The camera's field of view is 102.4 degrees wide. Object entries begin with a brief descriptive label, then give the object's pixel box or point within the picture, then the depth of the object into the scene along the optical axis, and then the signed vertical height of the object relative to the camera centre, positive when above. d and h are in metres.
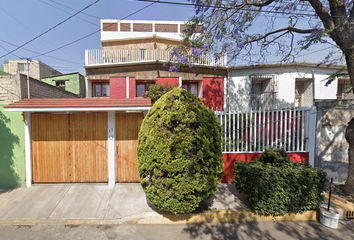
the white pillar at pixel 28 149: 4.15 -1.05
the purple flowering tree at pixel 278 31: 3.54 +2.53
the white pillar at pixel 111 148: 4.24 -1.04
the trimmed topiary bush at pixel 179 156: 2.94 -0.91
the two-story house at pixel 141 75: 8.87 +2.43
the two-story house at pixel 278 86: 7.86 +1.58
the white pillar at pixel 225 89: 8.77 +1.45
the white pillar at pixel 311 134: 4.52 -0.68
